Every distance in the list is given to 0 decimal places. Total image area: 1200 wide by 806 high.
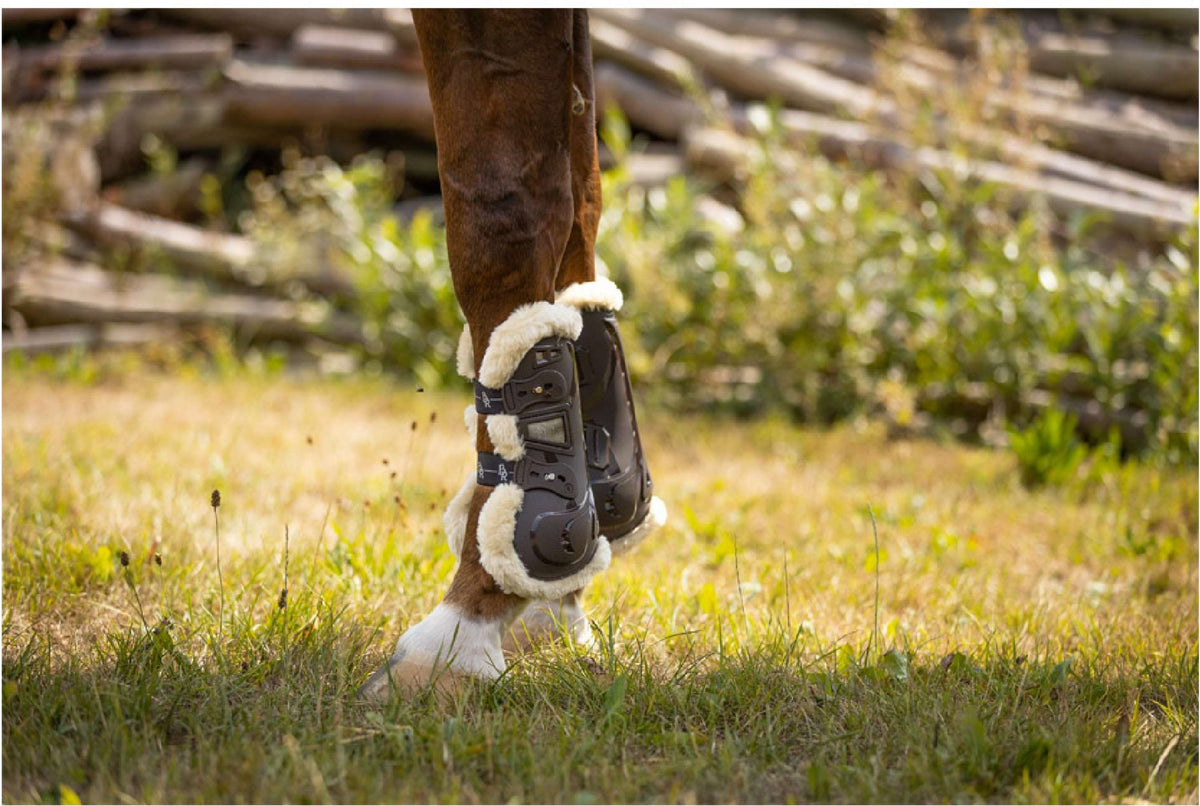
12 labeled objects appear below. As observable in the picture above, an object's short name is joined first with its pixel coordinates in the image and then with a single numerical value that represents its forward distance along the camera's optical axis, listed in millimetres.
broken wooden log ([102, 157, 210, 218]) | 12516
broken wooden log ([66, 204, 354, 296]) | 11414
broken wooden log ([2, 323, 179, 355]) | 10734
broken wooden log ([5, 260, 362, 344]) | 11008
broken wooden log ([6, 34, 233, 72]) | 12281
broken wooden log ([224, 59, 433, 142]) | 12430
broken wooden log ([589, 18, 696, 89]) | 11891
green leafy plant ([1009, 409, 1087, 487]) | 7426
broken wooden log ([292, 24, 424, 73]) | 12789
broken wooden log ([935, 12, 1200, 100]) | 11344
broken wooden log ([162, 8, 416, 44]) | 12906
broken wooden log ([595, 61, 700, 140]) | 11930
